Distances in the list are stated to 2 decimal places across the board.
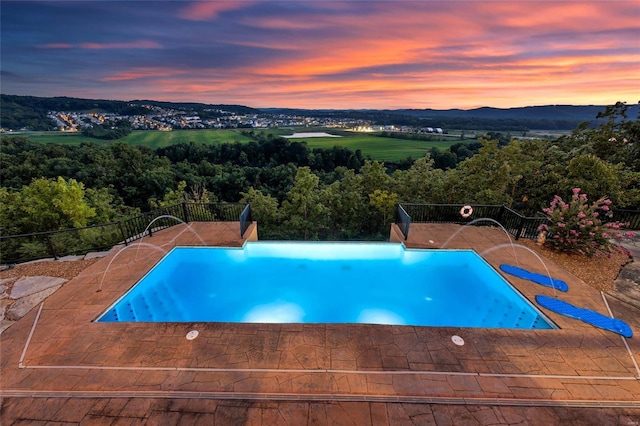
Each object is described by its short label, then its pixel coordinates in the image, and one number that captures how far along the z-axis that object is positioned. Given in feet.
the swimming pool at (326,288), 21.22
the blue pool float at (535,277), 20.72
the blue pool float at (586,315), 16.34
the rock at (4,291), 19.11
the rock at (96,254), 24.41
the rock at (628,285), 19.39
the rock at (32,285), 19.53
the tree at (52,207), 33.42
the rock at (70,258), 23.86
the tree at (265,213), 45.52
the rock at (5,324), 16.37
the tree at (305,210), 44.19
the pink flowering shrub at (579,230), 24.21
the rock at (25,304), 17.47
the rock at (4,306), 17.50
